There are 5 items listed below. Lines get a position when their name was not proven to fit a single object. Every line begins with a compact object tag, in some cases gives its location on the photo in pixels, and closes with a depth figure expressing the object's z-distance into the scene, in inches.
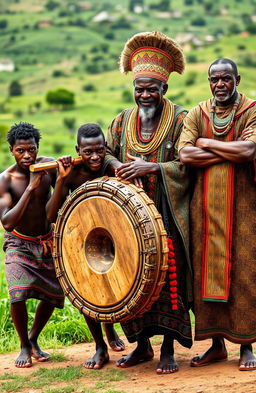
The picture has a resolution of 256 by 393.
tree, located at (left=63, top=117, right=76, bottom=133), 1956.6
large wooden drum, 207.9
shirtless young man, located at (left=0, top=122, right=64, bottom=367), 230.4
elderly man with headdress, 221.1
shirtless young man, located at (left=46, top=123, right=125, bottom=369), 221.6
